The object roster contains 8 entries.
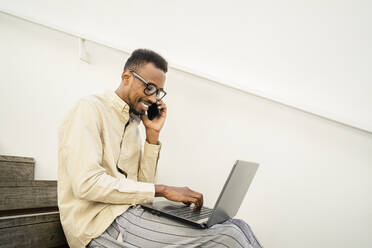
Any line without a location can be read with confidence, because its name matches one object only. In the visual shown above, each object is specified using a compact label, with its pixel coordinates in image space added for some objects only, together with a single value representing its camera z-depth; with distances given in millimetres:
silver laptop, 840
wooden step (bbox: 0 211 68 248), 798
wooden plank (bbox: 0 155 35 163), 1217
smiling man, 811
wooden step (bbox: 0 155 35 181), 1203
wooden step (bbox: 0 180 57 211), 1014
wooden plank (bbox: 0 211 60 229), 796
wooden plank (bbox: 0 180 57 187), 1039
